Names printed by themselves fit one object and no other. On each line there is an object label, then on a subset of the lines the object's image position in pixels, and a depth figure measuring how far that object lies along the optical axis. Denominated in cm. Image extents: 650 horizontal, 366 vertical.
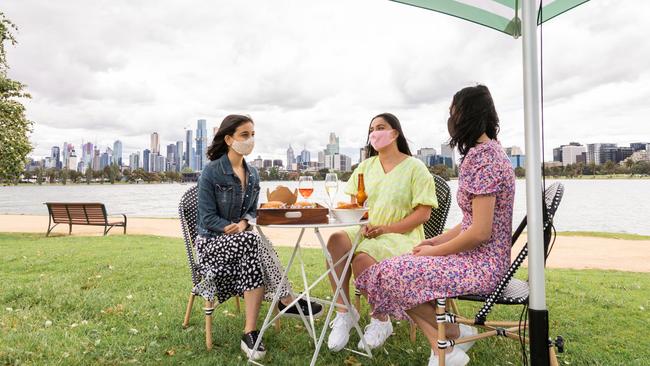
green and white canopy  313
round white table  274
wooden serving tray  269
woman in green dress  310
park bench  1173
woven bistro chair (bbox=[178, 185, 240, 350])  346
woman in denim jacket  325
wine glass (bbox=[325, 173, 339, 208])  316
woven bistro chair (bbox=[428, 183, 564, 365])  221
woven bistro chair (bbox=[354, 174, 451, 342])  374
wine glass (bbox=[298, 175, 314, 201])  313
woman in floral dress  231
